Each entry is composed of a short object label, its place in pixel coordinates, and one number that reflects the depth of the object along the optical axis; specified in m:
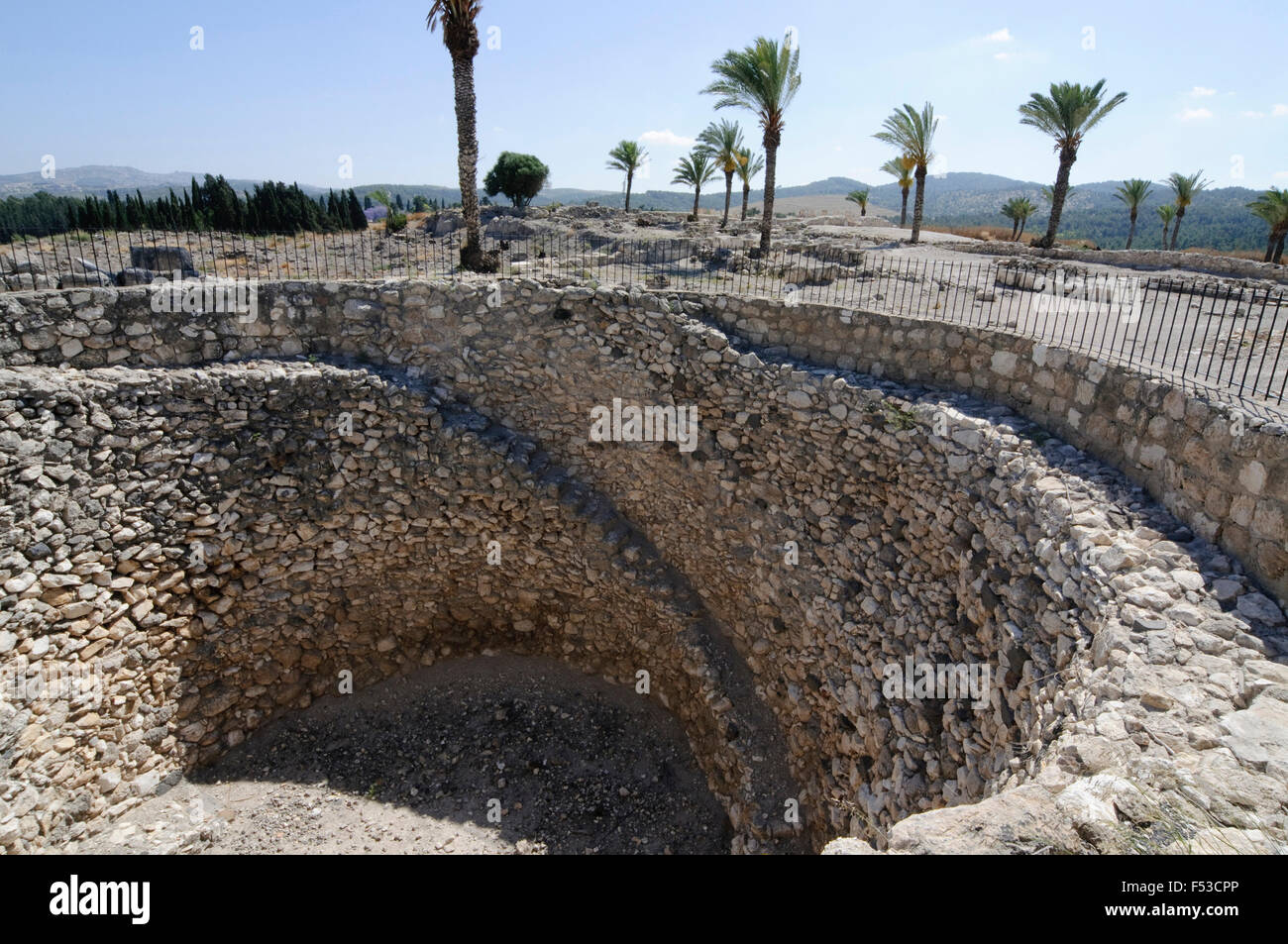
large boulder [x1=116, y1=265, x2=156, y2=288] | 10.26
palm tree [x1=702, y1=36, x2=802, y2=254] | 16.89
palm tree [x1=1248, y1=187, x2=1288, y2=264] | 22.69
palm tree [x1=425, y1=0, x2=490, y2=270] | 12.56
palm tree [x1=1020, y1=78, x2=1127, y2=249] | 19.83
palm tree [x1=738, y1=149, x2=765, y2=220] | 33.78
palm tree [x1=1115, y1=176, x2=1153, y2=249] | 36.94
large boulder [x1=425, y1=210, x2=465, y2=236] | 27.38
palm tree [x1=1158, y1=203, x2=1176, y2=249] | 35.28
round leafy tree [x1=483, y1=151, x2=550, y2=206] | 35.56
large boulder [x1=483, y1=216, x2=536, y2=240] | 25.45
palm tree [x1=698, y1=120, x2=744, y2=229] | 32.50
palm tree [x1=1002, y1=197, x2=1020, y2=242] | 37.71
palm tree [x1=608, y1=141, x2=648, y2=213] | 36.22
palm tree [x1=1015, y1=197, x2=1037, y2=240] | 37.84
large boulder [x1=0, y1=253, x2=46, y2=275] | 9.90
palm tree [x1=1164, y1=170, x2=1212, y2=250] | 32.88
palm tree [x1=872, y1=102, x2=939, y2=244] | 22.98
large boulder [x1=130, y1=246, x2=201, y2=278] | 11.63
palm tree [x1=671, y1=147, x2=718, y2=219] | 34.03
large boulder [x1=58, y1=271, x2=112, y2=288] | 9.91
